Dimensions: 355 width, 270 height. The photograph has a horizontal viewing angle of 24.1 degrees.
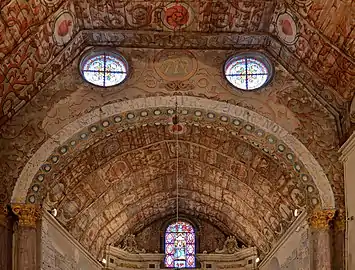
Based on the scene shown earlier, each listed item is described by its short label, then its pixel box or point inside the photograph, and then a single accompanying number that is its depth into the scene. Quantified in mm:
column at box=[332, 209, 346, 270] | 19141
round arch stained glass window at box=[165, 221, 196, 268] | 30058
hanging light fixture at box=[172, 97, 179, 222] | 20031
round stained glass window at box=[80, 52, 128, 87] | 20328
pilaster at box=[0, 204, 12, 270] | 18891
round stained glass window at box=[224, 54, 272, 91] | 20375
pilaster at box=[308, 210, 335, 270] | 19109
